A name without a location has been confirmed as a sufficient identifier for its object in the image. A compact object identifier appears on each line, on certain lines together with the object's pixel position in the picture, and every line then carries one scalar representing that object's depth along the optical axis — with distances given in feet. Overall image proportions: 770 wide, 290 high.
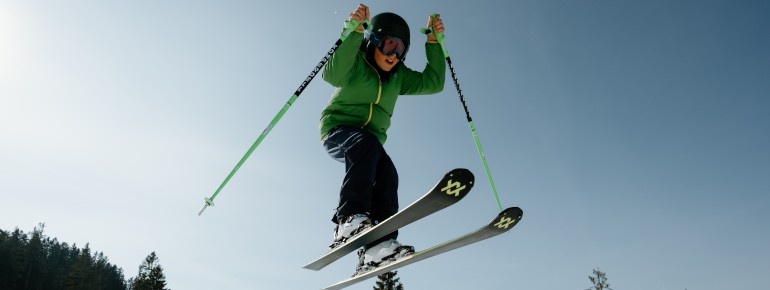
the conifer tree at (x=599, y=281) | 136.87
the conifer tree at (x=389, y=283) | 117.50
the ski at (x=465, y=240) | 14.46
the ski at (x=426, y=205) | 12.49
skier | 14.94
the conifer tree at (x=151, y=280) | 152.97
